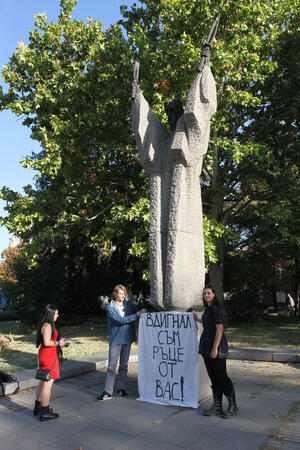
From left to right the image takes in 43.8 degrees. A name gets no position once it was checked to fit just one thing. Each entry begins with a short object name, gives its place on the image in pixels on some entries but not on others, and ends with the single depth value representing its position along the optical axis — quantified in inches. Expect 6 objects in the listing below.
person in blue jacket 221.8
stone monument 217.3
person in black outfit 181.0
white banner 203.9
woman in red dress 189.6
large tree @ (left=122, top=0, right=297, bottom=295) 450.0
